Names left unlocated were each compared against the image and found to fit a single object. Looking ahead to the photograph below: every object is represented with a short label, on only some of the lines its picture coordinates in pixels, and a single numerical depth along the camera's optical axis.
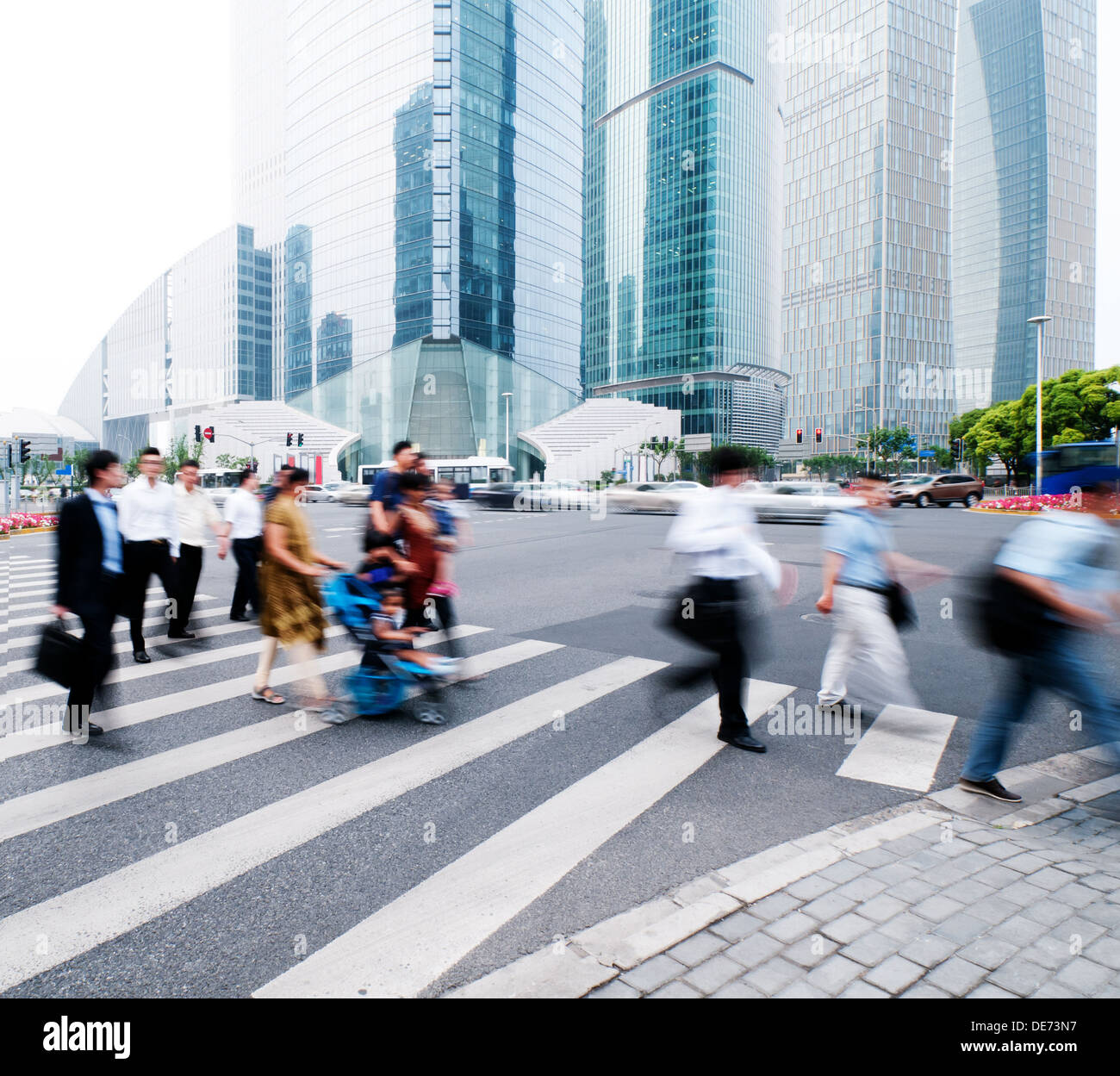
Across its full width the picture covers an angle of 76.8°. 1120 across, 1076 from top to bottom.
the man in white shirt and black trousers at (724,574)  4.61
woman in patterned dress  5.20
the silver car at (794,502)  24.31
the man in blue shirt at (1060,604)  3.37
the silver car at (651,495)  29.94
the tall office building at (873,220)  107.25
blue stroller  5.14
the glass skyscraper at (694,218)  102.69
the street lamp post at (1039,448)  32.78
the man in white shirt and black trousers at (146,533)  6.75
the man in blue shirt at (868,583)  4.95
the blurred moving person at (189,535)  7.84
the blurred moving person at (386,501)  6.22
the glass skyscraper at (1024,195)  125.44
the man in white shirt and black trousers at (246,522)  8.33
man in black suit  4.70
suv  33.56
